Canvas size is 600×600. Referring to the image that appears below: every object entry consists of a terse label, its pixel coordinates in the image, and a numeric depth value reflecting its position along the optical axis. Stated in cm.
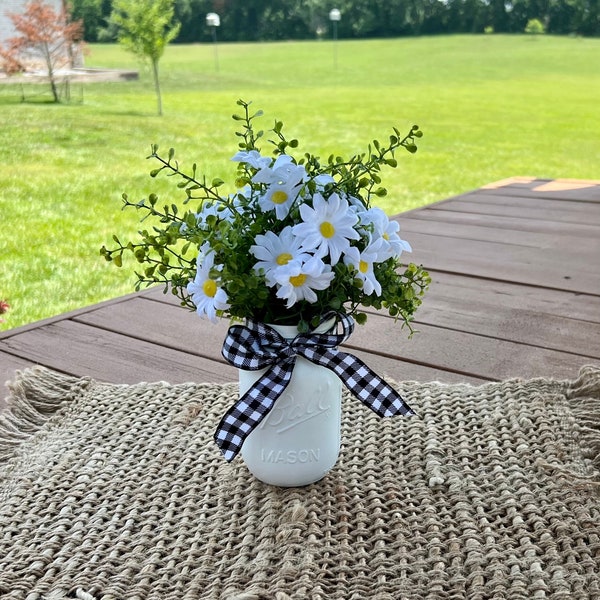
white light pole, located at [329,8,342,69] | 1488
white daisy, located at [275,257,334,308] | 63
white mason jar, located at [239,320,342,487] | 70
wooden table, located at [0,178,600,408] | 113
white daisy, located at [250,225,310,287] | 65
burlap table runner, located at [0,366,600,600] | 62
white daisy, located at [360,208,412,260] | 69
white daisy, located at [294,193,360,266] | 64
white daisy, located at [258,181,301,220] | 67
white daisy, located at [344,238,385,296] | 66
